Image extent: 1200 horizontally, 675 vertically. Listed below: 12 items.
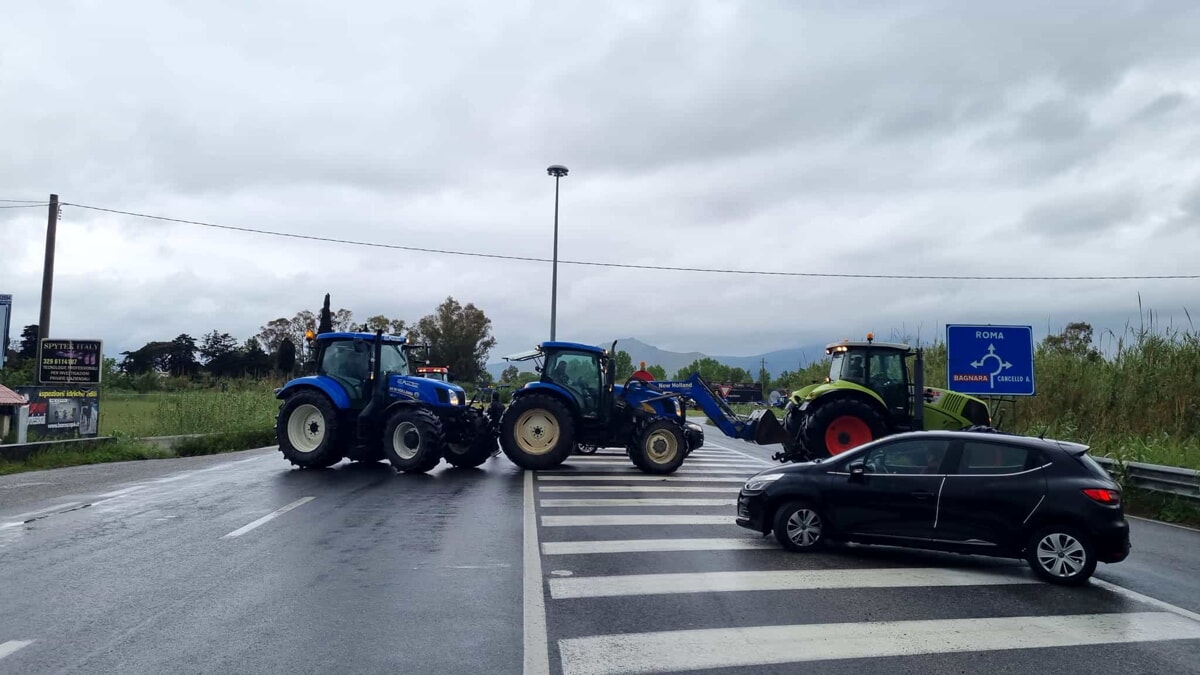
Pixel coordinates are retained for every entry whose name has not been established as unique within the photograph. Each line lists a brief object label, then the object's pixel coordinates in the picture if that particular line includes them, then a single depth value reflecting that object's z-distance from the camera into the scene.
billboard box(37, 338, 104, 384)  24.00
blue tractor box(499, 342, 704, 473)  17.56
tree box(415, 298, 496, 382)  62.91
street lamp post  34.34
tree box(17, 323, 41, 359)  65.94
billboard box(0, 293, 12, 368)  34.39
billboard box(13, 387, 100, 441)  21.95
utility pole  24.17
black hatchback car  8.40
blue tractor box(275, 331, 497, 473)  17.22
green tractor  17.11
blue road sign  19.50
